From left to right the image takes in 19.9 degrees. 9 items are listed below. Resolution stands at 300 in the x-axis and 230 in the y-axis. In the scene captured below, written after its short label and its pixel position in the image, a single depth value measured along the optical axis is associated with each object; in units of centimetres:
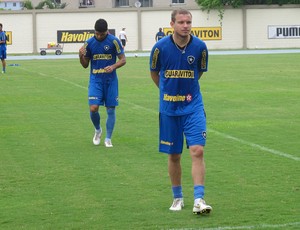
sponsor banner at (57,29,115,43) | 6506
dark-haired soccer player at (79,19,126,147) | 1318
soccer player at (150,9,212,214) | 827
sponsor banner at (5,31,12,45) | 6481
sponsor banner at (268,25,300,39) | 6694
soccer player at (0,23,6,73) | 3506
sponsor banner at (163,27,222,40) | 6662
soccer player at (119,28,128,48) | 5907
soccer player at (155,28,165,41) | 5813
